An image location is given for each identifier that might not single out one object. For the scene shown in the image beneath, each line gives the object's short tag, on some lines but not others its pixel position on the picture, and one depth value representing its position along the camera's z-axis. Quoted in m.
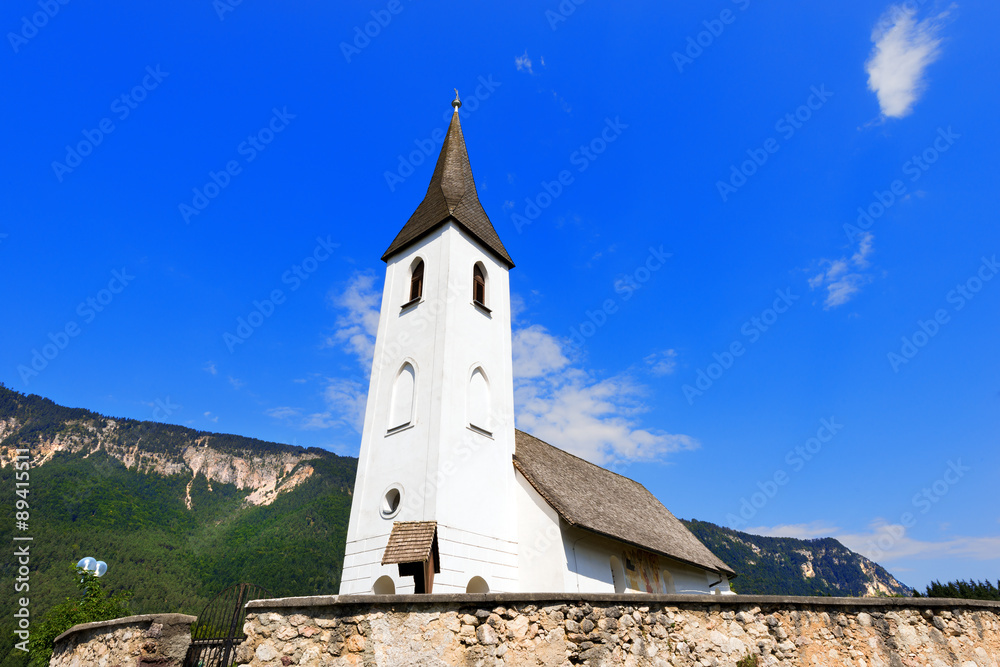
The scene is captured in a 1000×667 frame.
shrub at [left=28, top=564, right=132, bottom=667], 20.80
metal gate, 7.48
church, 14.00
